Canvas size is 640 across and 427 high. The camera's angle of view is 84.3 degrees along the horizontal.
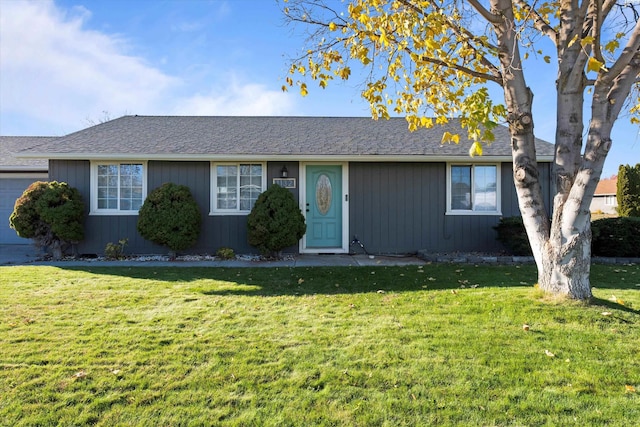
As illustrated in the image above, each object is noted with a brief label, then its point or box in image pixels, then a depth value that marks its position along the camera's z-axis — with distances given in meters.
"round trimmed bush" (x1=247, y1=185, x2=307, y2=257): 7.88
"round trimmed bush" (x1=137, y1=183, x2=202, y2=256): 7.98
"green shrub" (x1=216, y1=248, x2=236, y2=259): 8.39
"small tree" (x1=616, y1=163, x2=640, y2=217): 17.94
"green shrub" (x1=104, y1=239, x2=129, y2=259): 8.43
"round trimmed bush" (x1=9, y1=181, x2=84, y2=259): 7.96
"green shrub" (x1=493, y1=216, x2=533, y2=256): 8.03
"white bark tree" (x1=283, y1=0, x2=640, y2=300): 4.14
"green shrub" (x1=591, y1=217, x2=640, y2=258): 8.01
